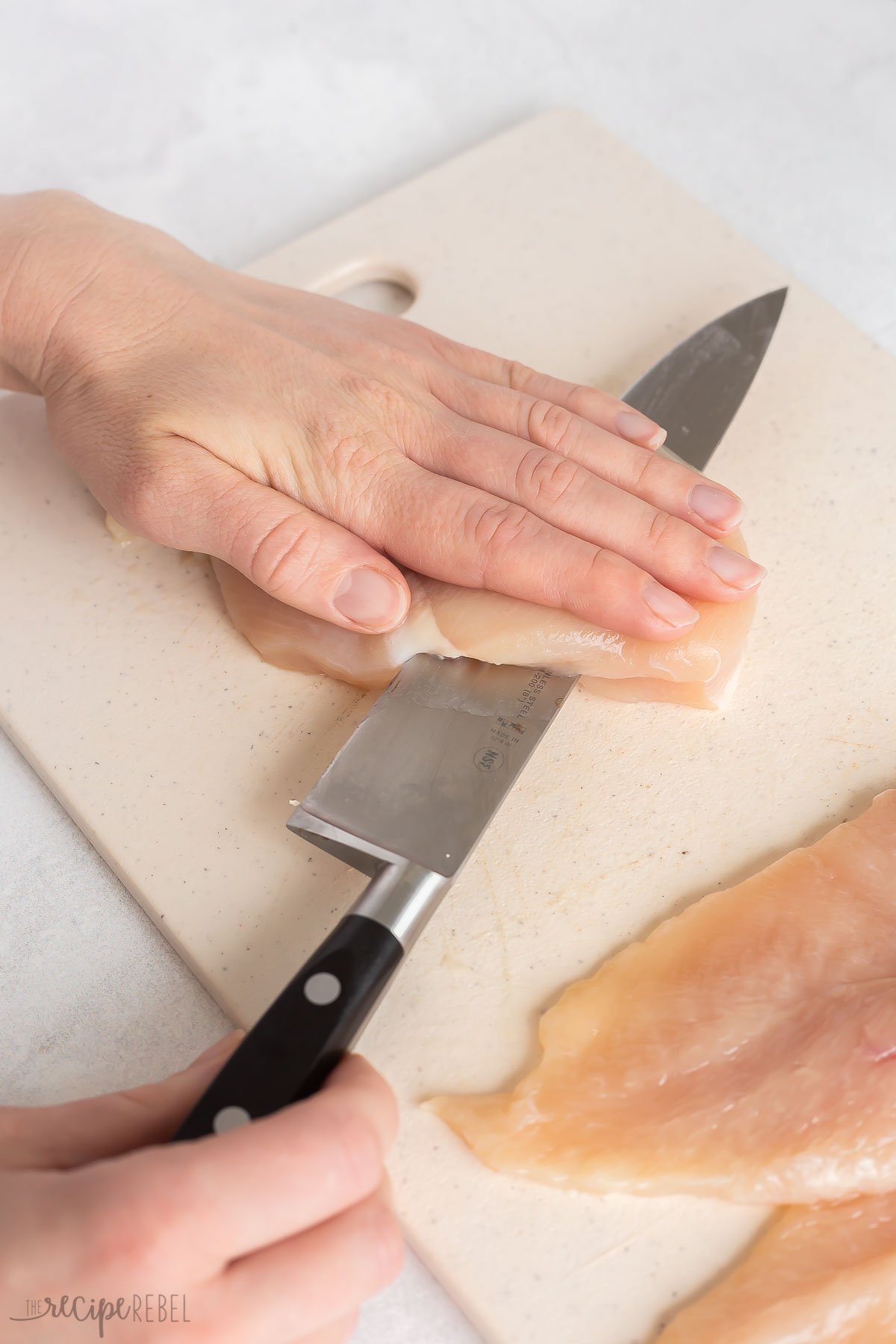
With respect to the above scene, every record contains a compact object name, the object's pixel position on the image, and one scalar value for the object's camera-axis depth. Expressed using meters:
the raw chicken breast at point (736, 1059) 0.52
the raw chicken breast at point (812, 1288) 0.50
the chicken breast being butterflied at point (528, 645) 0.57
